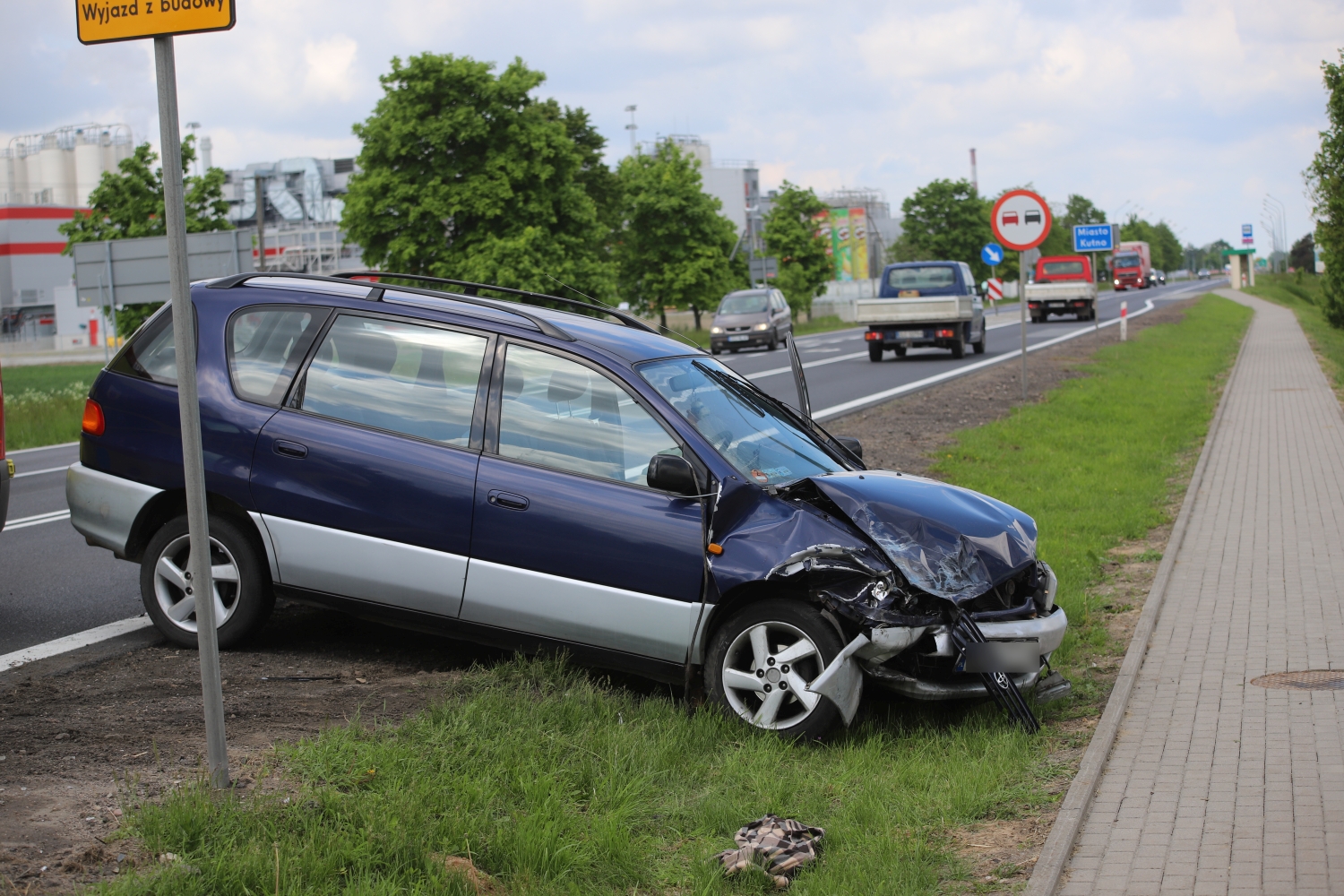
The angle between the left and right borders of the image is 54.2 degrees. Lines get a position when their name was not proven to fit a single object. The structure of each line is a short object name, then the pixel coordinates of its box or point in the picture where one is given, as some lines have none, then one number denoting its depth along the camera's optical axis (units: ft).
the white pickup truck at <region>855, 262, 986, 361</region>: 92.53
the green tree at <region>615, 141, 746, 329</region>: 181.06
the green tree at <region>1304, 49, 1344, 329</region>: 83.35
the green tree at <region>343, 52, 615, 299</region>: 135.33
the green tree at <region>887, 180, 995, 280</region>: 311.06
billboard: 468.75
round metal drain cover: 18.92
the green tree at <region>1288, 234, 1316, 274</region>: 392.06
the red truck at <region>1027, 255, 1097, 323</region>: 169.07
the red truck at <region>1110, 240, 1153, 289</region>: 348.18
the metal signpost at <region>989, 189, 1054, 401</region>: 55.21
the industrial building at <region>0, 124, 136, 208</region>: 342.85
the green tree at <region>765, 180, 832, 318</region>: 226.38
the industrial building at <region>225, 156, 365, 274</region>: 316.60
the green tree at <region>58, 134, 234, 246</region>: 109.60
